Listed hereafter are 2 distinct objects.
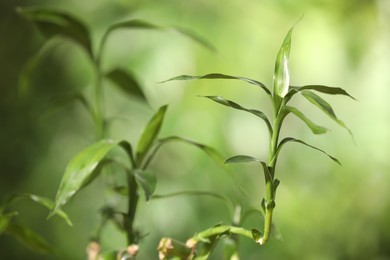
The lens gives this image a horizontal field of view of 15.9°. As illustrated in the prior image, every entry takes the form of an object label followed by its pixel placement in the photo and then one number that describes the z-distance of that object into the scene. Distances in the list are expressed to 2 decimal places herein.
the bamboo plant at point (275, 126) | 1.10
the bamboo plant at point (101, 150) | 1.17
